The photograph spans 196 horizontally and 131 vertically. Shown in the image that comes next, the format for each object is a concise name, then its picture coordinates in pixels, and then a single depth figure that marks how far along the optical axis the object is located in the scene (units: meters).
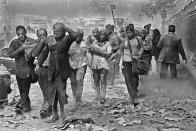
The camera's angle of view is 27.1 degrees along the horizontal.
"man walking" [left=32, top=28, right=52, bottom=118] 8.41
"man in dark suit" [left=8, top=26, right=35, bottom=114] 8.74
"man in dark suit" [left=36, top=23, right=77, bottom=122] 7.56
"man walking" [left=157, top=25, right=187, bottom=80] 11.29
